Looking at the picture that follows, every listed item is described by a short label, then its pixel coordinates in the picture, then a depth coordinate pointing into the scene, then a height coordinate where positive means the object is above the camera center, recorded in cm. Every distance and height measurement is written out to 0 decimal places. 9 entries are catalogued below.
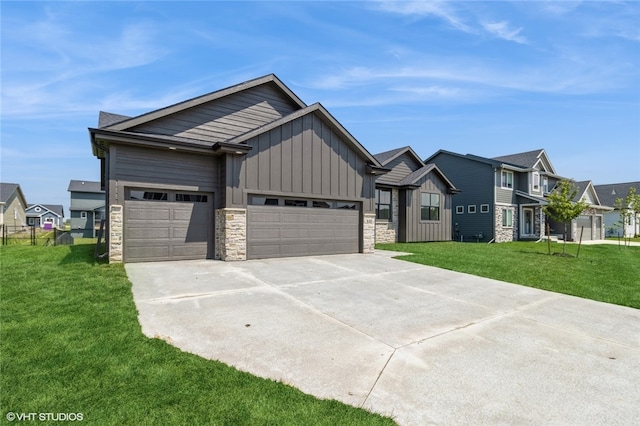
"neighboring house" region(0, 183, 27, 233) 3259 +92
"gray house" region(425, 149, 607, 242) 2330 +157
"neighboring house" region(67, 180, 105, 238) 3506 +48
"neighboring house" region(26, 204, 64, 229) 5256 -36
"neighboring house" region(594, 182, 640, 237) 3544 +234
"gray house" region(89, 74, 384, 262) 992 +127
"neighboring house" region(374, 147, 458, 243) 1900 +95
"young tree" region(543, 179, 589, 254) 1503 +51
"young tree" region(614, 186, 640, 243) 2188 +99
